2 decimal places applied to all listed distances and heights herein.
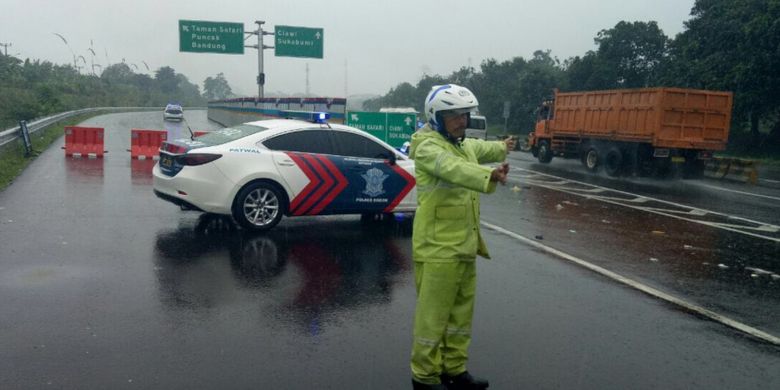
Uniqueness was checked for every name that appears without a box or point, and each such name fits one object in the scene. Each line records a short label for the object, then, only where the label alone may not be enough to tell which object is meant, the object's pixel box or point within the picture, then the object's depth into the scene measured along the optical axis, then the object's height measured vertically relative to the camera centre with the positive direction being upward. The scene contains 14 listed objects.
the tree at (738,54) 28.72 +3.34
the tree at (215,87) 158.25 +4.41
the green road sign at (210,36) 37.75 +3.76
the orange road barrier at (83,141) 19.48 -1.11
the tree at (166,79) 131.00 +4.82
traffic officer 4.26 -0.77
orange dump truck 20.34 -0.08
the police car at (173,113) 50.94 -0.55
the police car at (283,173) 9.21 -0.84
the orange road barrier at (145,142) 19.61 -1.06
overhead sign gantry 37.69 +3.74
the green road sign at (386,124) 19.34 -0.27
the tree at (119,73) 122.06 +5.28
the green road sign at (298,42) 38.78 +3.79
